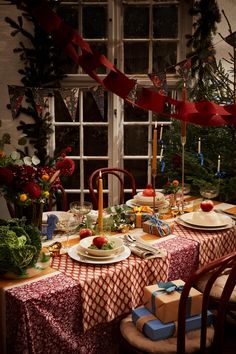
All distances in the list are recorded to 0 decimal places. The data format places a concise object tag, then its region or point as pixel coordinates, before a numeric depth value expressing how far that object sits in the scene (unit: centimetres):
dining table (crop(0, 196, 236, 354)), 174
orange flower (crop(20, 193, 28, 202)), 203
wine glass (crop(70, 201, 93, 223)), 251
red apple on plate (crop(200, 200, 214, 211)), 254
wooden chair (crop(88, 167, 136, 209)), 334
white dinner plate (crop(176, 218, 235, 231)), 250
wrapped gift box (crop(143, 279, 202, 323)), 187
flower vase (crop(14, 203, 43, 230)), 214
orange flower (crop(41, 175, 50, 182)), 213
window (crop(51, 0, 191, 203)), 439
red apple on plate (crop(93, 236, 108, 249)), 206
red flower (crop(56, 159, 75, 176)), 225
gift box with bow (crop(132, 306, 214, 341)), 184
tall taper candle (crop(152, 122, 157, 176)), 249
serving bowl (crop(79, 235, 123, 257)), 203
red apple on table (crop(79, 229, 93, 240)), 232
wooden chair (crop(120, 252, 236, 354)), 174
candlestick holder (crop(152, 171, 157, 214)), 272
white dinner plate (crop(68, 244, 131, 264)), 201
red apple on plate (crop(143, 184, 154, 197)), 291
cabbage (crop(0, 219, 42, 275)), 180
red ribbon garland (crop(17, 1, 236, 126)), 172
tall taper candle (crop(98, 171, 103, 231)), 215
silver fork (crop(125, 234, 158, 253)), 216
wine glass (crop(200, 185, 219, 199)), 285
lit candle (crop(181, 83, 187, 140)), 254
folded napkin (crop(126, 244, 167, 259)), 211
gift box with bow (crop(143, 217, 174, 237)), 240
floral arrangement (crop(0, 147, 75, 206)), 204
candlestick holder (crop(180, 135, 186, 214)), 281
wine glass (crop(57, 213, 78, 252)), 229
